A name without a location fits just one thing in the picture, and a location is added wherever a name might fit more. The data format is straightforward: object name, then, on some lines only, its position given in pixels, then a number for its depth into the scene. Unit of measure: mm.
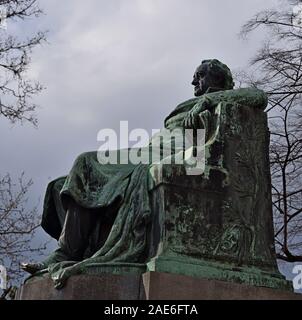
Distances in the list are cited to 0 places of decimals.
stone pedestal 4699
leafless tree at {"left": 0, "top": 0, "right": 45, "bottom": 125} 9969
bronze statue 5039
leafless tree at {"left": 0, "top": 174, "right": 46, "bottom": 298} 11062
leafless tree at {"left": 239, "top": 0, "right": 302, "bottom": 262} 10156
